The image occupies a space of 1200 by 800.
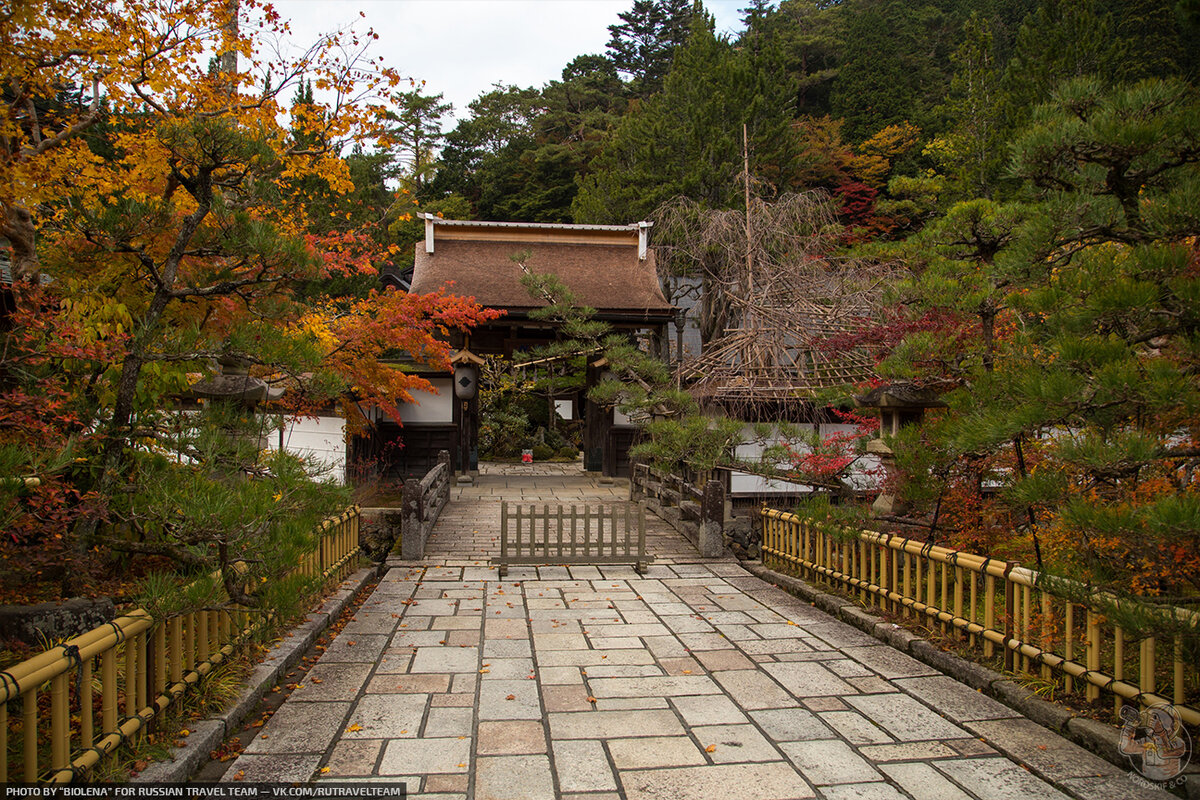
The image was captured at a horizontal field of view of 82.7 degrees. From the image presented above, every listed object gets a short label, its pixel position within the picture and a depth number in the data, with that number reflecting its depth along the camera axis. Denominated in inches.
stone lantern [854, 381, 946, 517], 220.4
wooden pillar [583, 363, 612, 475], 582.9
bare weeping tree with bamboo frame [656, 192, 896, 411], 378.3
